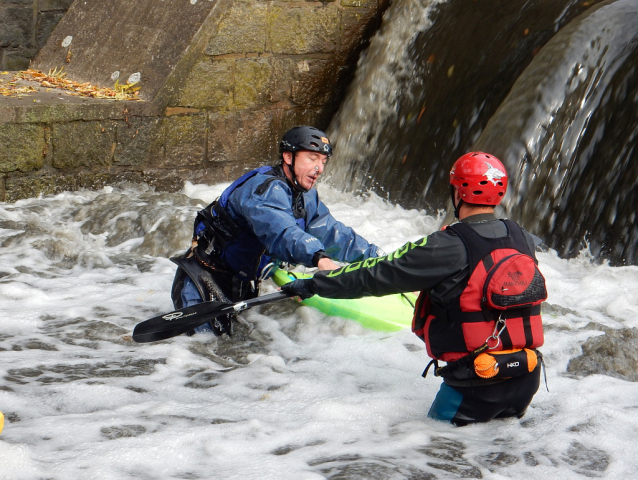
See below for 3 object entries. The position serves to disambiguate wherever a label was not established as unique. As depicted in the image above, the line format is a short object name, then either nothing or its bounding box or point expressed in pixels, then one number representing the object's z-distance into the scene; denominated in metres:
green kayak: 8.02
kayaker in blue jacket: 7.18
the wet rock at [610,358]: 6.79
